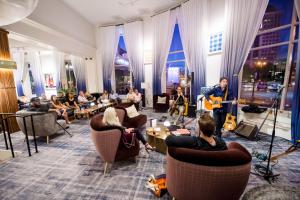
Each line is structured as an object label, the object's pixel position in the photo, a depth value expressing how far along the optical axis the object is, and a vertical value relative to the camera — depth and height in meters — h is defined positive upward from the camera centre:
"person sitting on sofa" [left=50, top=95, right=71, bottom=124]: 5.31 -0.88
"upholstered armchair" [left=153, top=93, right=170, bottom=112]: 6.60 -0.96
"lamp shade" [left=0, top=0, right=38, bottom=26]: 2.17 +1.18
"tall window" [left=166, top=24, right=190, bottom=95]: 6.50 +0.71
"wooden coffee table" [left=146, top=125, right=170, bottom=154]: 3.05 -1.18
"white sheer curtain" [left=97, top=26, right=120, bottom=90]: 7.89 +1.87
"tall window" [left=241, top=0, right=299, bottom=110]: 3.54 +0.59
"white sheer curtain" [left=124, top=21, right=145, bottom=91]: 7.38 +1.76
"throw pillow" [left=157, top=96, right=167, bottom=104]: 6.62 -0.82
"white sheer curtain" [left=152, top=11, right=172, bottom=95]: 6.54 +1.65
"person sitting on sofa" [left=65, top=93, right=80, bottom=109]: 6.10 -0.72
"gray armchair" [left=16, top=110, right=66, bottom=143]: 3.64 -0.96
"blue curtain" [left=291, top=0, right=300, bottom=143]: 3.05 -0.58
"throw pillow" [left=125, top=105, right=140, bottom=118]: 4.41 -0.89
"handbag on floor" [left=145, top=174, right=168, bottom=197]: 1.93 -1.40
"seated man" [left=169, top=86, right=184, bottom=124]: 4.88 -0.72
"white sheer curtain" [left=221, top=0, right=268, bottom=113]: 3.69 +1.30
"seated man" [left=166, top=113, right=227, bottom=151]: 1.47 -0.59
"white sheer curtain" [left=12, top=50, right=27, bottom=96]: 8.75 +0.96
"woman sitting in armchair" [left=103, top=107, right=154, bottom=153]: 2.65 -0.69
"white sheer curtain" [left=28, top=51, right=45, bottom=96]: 8.93 +0.78
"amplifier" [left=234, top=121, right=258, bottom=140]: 3.61 -1.25
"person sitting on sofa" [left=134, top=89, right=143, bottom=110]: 6.87 -0.73
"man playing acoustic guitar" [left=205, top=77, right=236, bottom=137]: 3.59 -0.62
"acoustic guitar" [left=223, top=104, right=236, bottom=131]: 4.04 -1.15
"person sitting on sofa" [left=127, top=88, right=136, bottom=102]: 6.81 -0.63
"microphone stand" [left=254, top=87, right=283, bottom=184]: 2.17 -1.44
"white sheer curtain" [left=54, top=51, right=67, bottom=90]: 8.26 +0.73
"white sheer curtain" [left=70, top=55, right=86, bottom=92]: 8.04 +0.67
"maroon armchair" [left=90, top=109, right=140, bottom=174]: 2.34 -0.96
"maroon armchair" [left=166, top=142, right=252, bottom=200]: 1.28 -0.81
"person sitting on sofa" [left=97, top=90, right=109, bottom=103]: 7.09 -0.74
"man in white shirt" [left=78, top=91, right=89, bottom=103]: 6.65 -0.68
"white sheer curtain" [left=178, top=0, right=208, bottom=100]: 5.23 +1.66
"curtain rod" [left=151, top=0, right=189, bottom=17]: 5.81 +3.06
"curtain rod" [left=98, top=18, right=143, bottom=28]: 7.38 +3.06
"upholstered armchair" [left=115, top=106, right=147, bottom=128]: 4.04 -1.09
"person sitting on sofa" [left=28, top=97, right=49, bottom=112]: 3.75 -0.59
